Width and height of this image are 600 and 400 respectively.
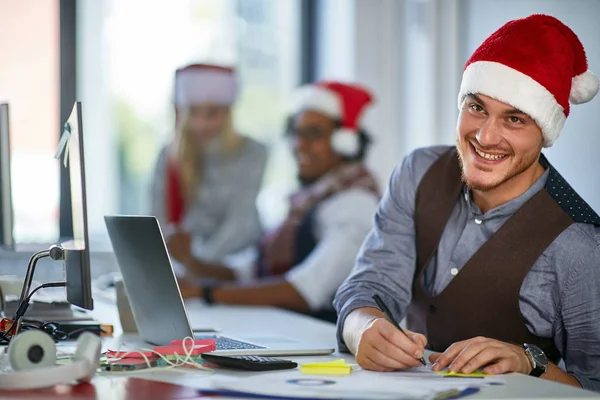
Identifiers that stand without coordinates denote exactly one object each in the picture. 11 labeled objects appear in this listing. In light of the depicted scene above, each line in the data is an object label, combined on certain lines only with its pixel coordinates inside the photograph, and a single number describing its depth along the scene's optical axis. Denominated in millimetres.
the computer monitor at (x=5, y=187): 2771
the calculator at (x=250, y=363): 2036
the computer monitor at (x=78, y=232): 2023
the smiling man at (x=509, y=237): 2292
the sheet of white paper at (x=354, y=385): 1850
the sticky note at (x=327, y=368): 2033
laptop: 2215
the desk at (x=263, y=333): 1902
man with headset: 3521
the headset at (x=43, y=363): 1871
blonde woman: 4602
